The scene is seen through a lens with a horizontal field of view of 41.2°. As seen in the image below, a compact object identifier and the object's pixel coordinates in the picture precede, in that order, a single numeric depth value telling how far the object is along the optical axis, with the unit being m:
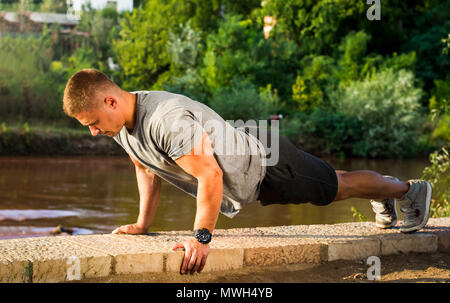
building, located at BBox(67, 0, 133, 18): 36.12
